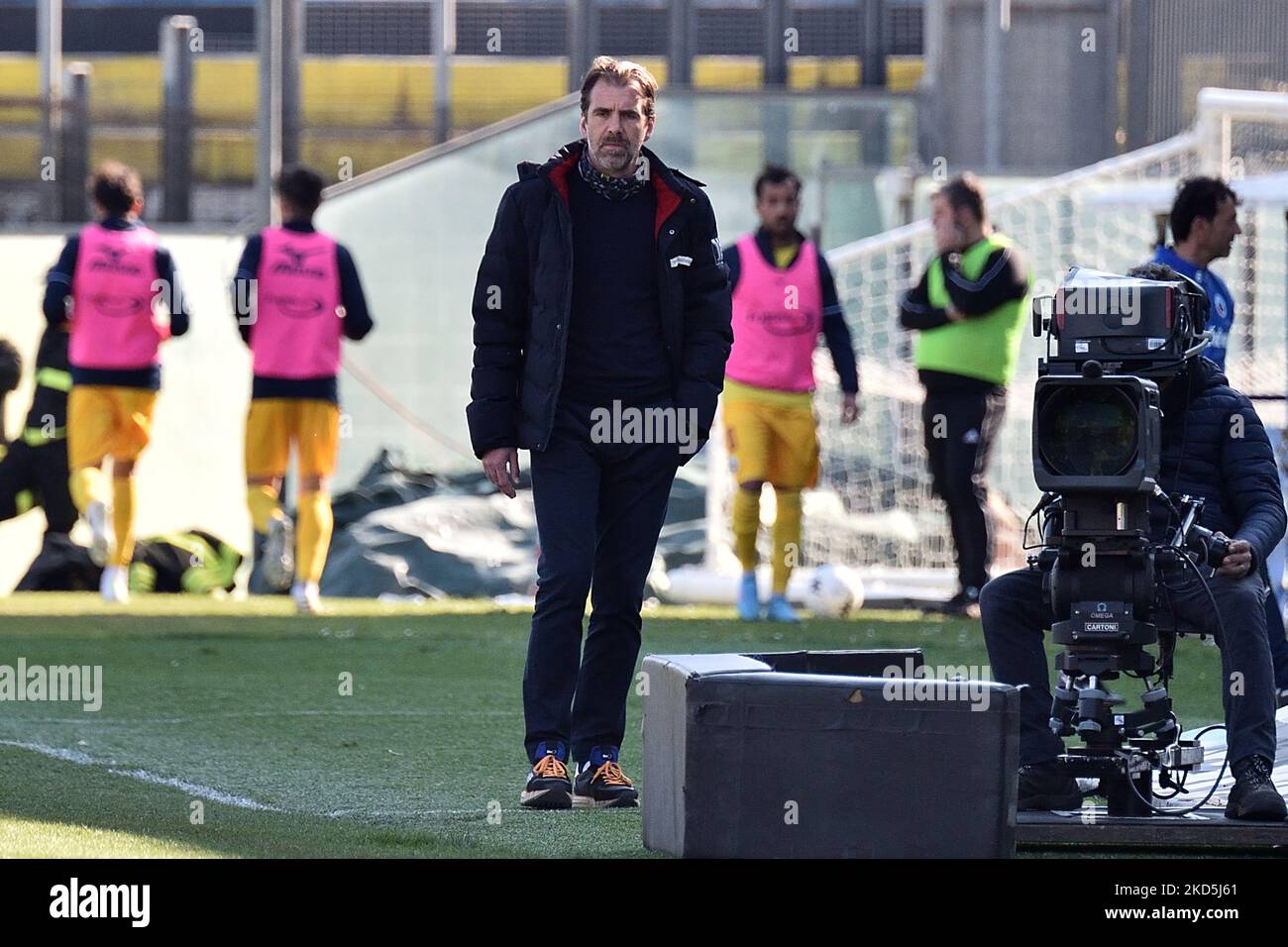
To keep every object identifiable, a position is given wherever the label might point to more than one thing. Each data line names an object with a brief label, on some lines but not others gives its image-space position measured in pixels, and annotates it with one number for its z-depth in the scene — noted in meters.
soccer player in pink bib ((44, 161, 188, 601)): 13.09
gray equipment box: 4.92
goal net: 15.34
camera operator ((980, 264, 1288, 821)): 5.59
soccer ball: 12.95
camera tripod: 5.41
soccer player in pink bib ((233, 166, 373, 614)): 12.50
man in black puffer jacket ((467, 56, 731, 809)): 6.25
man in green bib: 12.25
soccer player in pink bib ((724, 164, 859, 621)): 12.37
